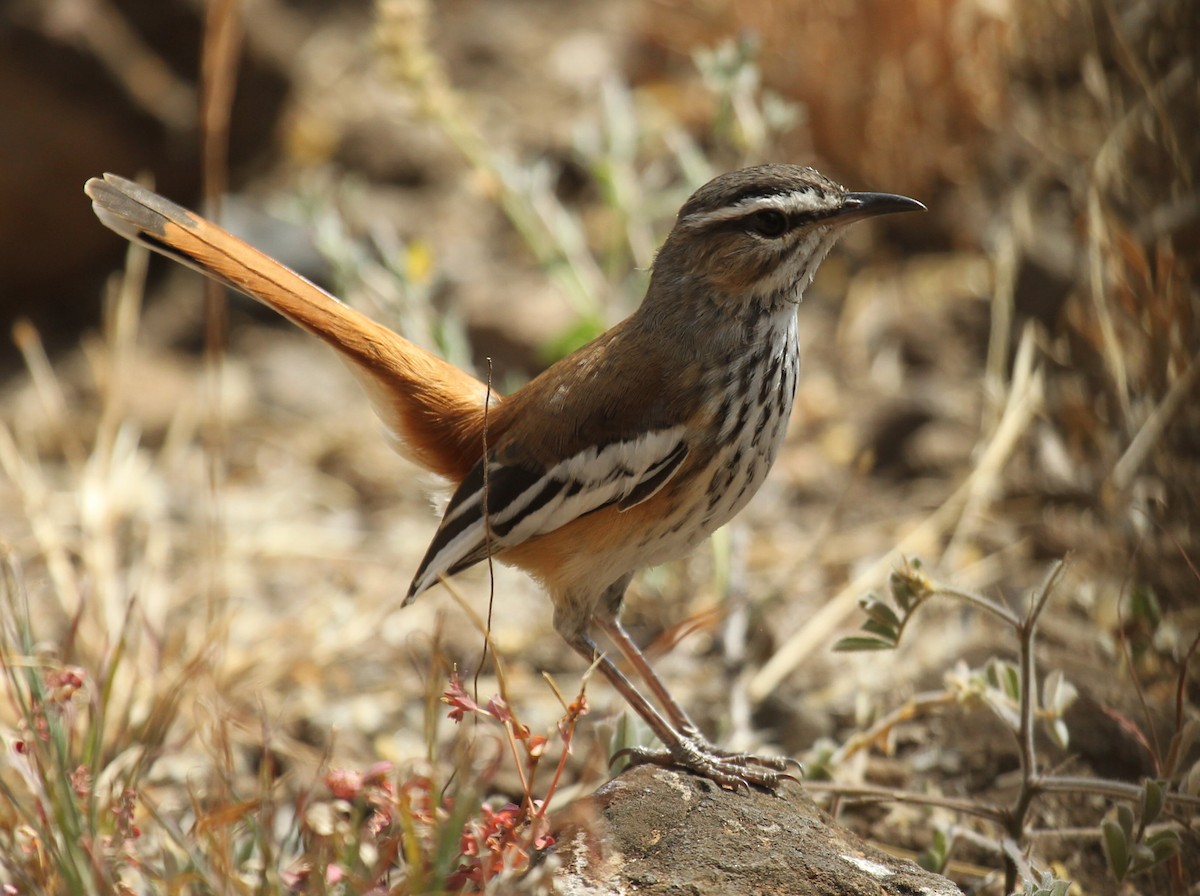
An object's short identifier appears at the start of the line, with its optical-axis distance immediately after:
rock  5.98
